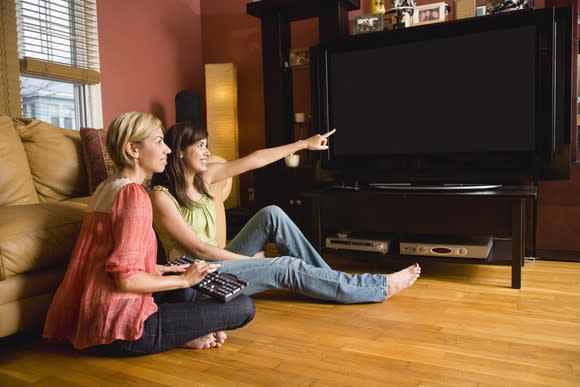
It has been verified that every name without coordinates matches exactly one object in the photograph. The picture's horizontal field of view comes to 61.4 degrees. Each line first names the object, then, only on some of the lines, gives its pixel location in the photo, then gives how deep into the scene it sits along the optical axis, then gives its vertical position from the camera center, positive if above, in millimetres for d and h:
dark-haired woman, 1860 -324
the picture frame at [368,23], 3023 +803
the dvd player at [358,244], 2576 -500
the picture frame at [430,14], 2859 +811
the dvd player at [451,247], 2379 -486
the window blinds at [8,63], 2814 +562
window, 3045 +642
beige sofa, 1683 -205
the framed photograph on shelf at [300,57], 3367 +665
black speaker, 3783 +387
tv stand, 2617 -404
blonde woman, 1418 -373
